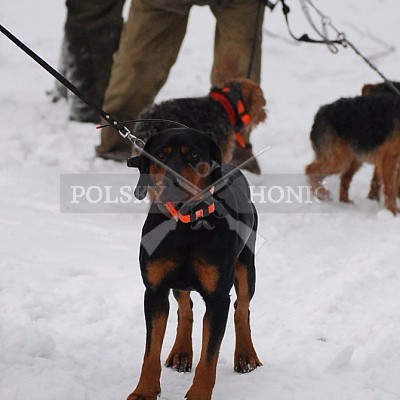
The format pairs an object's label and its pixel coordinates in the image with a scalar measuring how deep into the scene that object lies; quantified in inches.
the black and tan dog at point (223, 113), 424.8
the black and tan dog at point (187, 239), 213.9
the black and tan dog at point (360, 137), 467.5
